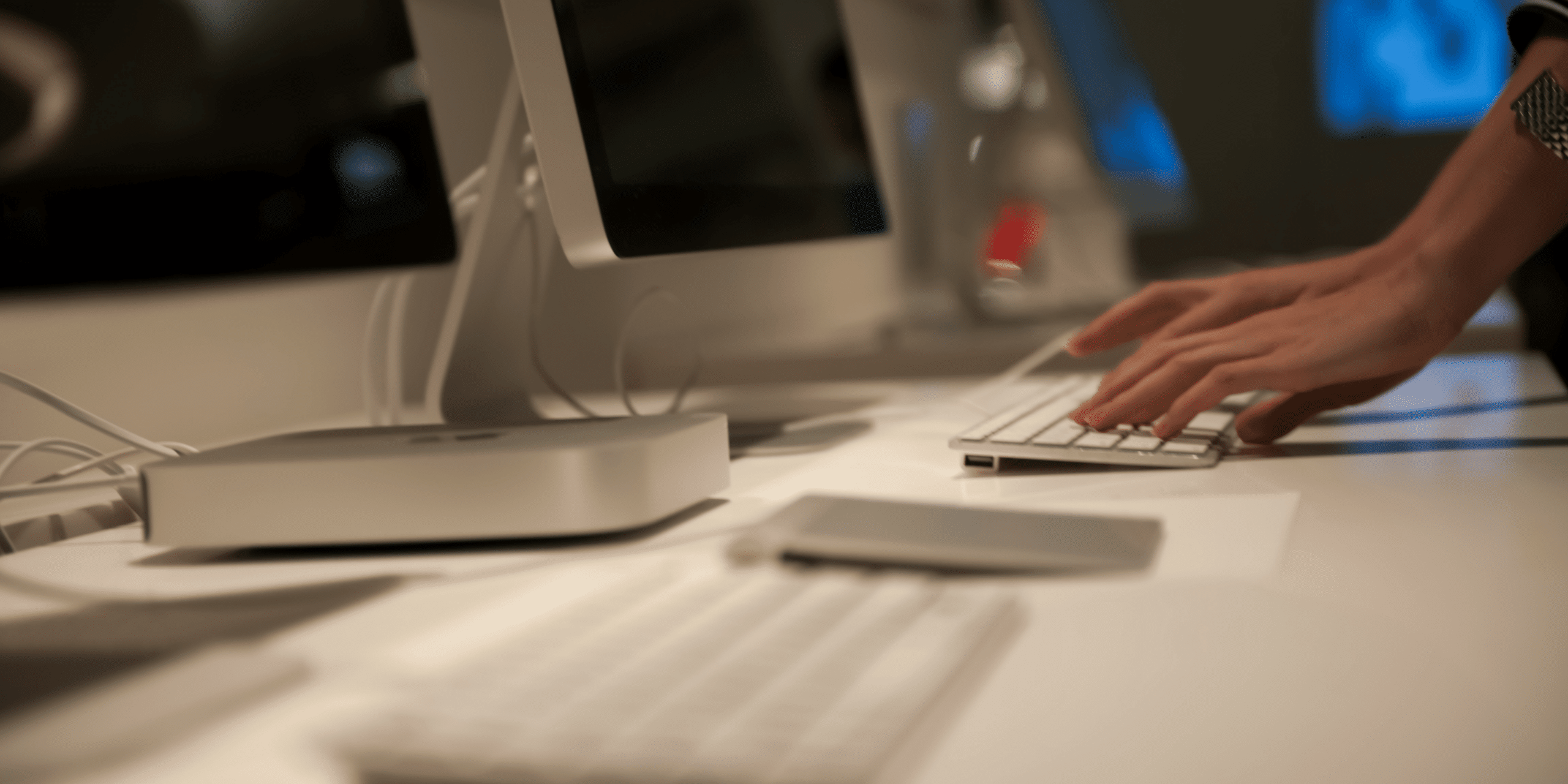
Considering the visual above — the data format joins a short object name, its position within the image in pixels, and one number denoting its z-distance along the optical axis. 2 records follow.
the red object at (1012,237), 1.99
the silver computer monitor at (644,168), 0.64
